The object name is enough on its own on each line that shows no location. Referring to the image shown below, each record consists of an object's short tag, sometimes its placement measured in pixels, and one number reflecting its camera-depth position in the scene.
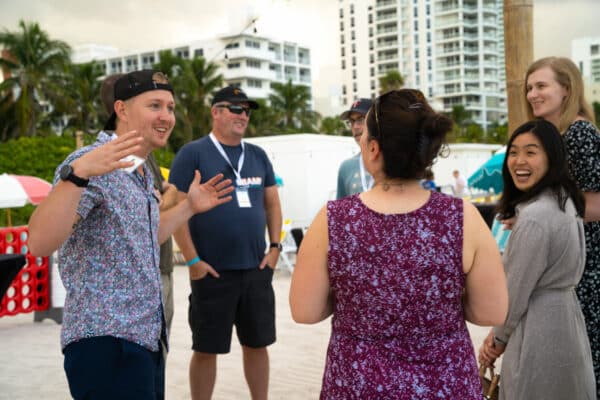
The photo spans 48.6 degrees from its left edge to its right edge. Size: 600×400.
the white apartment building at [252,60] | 88.31
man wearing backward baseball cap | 2.43
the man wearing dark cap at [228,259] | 4.19
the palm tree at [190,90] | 43.72
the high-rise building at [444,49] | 108.31
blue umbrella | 11.51
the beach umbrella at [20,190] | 9.70
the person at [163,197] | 3.19
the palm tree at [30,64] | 38.34
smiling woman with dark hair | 2.69
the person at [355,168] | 4.49
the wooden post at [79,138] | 9.47
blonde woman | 3.01
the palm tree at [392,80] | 65.38
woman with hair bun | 1.99
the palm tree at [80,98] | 41.34
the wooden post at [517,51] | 4.73
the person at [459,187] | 20.41
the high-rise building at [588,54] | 107.56
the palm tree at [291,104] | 62.25
